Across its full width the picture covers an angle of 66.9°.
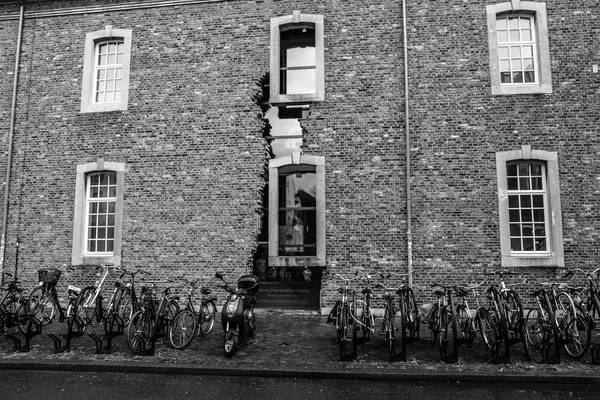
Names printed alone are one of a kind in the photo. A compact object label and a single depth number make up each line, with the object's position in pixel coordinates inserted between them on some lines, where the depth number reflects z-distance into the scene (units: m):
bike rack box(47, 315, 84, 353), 7.58
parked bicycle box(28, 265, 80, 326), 8.65
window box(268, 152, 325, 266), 10.88
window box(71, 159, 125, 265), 11.54
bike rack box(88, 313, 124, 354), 7.46
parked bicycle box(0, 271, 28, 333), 8.48
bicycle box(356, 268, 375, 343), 7.73
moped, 7.35
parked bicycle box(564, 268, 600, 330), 7.00
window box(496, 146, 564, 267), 10.22
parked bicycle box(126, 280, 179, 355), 7.33
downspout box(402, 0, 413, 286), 10.38
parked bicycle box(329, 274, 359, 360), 7.07
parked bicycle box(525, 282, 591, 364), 6.88
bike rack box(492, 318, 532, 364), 6.81
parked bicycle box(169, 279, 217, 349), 7.78
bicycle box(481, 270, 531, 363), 6.85
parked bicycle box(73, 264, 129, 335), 8.25
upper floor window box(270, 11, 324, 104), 11.30
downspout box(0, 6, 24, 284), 11.88
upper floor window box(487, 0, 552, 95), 10.71
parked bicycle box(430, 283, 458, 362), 6.92
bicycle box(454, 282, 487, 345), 7.55
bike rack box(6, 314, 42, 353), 7.64
